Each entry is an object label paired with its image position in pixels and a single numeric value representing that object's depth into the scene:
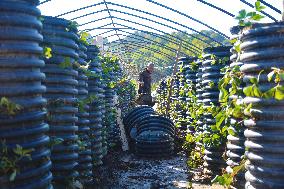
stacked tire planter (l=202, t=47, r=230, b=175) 3.62
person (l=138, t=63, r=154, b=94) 9.49
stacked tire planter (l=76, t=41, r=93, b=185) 3.09
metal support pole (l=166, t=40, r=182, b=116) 7.65
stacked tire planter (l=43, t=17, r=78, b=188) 2.50
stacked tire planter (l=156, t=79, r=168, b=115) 9.58
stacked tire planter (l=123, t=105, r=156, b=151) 6.18
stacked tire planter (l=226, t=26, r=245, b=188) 2.38
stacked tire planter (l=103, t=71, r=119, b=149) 4.87
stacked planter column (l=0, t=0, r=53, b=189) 1.58
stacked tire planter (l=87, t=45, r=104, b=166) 3.67
